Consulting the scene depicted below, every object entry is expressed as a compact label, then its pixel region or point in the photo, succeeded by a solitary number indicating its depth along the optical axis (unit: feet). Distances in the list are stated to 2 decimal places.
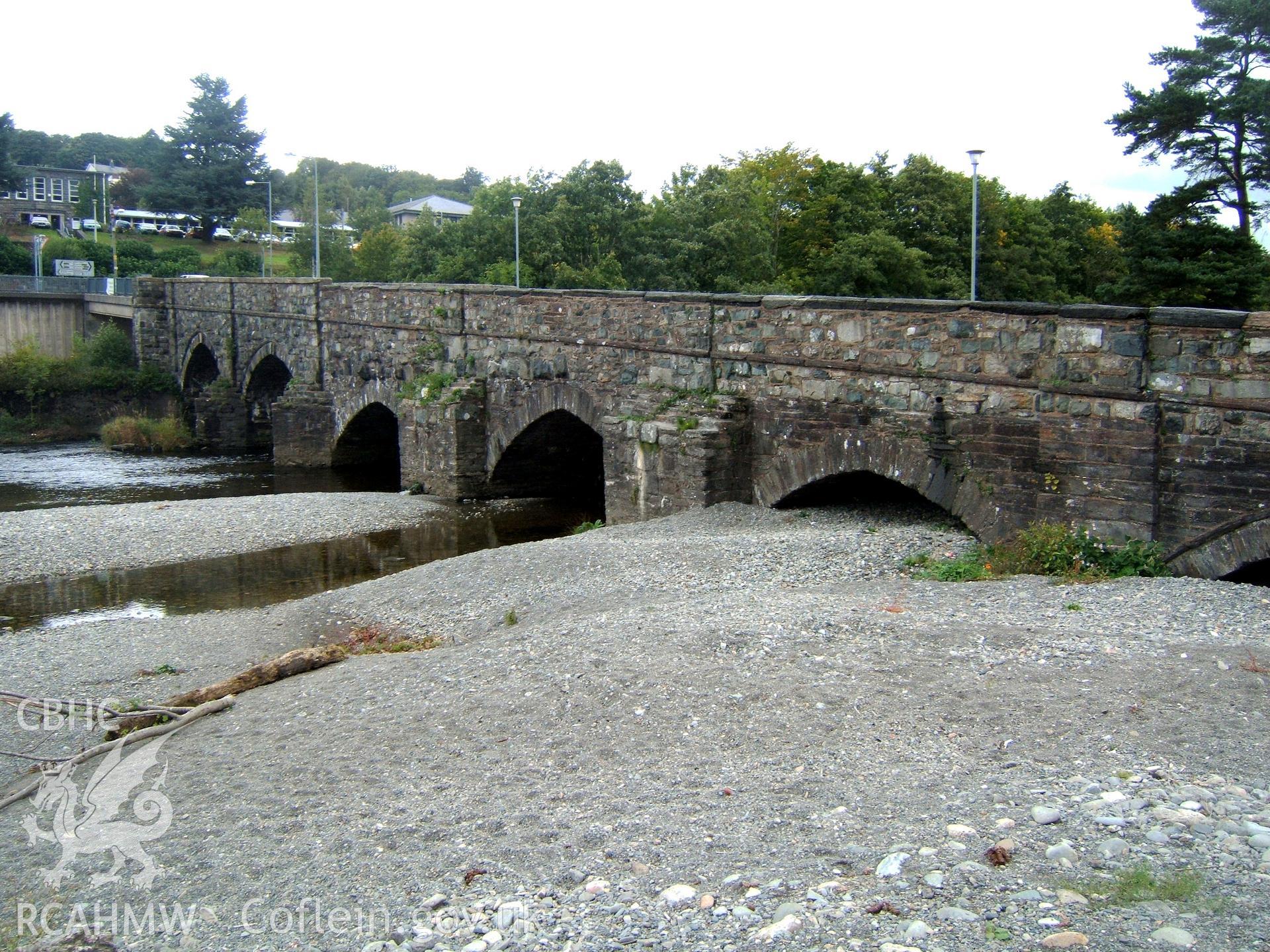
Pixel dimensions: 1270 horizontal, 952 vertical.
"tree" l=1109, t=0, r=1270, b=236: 93.30
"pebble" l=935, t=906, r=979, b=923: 13.87
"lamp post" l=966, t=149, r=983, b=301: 67.72
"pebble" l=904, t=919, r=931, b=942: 13.58
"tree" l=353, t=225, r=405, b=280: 174.91
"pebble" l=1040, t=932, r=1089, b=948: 13.05
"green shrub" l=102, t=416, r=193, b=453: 109.91
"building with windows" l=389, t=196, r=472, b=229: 272.31
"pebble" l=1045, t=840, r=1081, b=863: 15.15
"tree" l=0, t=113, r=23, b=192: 239.09
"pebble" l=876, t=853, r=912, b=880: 15.25
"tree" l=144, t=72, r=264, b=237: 235.40
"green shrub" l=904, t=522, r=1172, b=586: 30.55
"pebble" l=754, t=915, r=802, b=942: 14.06
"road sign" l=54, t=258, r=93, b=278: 181.27
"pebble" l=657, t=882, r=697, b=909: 15.21
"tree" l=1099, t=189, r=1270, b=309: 90.43
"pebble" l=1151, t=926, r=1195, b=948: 12.87
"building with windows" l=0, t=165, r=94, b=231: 270.67
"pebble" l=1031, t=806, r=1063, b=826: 16.24
